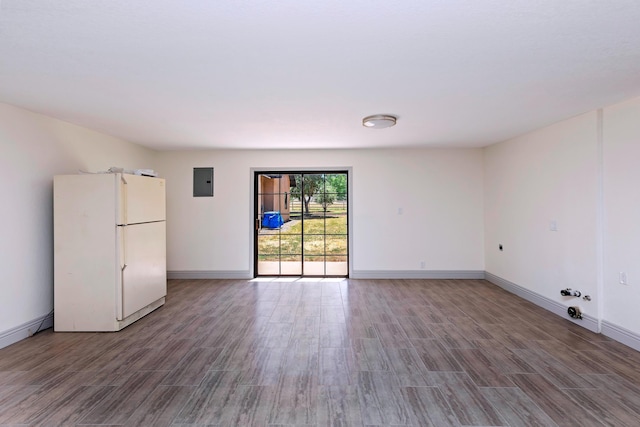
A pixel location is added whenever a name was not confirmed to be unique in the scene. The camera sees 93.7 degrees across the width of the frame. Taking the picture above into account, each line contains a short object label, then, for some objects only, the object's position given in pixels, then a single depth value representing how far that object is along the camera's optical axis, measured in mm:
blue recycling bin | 5680
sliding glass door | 5668
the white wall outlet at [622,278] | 2957
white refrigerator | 3291
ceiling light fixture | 3396
